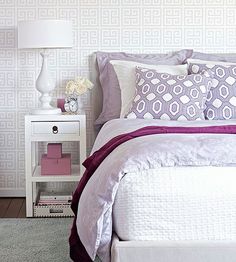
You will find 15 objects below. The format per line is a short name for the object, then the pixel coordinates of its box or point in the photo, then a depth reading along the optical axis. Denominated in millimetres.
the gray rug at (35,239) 3084
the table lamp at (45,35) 3879
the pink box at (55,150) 3988
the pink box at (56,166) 3955
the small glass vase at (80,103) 4295
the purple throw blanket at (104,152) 2646
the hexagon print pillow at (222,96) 3730
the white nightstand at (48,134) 3922
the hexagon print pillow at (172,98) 3648
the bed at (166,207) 2244
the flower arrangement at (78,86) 4043
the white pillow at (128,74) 3935
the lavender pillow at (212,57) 4199
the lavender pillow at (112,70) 4090
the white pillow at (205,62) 4012
